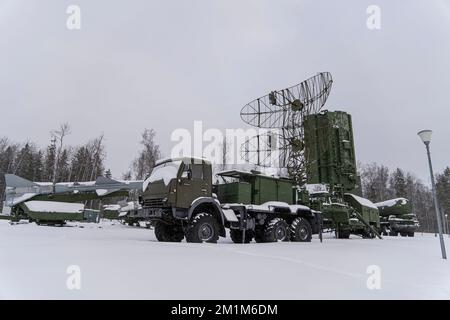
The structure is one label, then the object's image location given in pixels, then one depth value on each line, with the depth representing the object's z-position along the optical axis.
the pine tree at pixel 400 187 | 55.07
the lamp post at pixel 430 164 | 8.91
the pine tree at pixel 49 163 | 53.42
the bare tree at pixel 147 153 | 41.19
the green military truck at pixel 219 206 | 11.43
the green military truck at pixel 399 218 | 26.30
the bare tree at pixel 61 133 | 41.12
